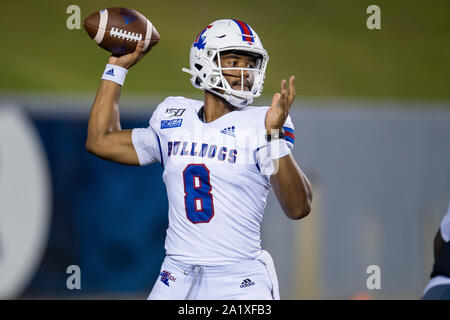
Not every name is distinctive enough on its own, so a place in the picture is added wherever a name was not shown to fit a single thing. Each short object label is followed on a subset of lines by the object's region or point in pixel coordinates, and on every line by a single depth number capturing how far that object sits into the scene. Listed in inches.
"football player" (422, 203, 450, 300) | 297.1
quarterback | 300.7
